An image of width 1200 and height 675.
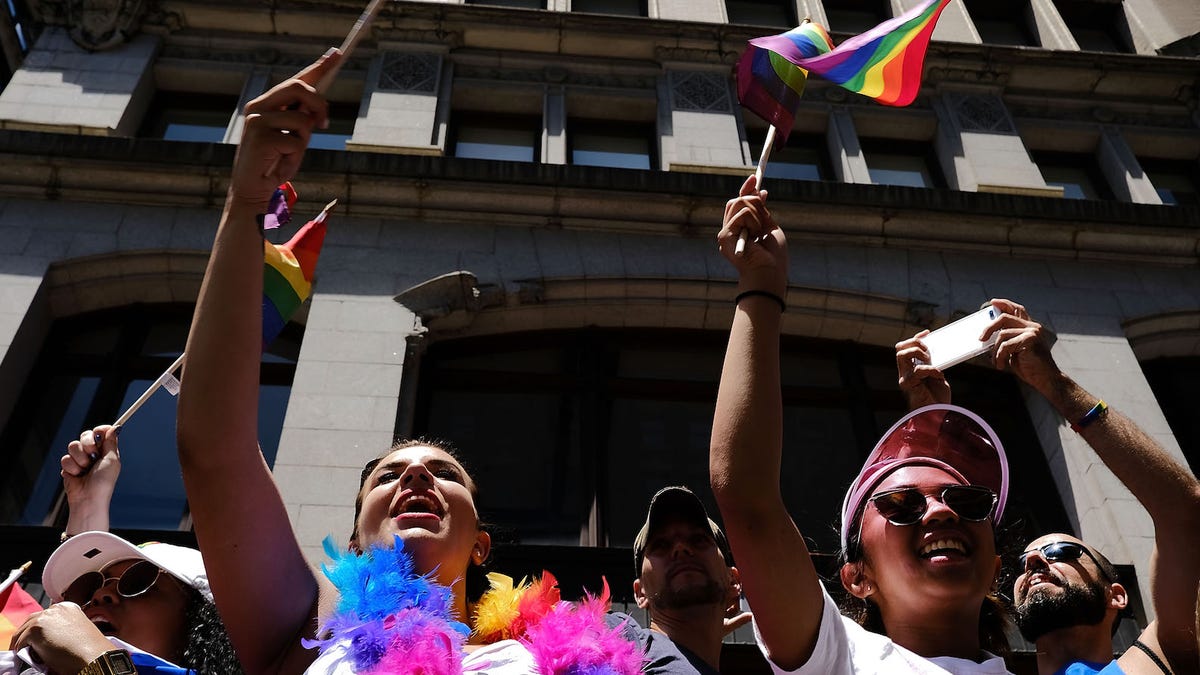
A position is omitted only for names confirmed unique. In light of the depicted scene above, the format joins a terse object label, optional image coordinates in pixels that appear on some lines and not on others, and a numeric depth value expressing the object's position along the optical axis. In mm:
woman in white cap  3588
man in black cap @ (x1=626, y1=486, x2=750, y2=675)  3764
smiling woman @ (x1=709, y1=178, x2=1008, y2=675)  2559
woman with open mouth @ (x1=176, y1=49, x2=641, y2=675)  2625
